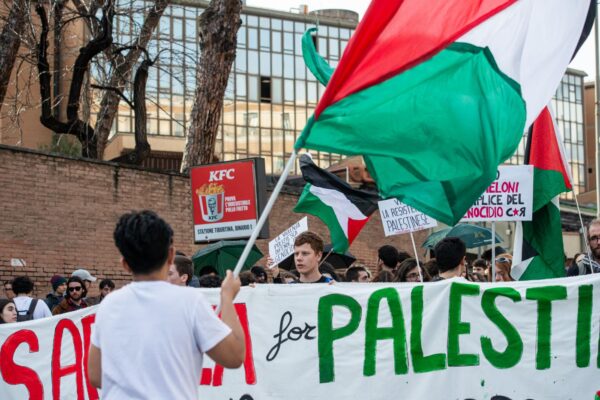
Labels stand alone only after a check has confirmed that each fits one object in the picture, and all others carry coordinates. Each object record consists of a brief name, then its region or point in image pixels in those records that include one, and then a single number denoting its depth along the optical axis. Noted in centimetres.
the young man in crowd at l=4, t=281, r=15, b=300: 1300
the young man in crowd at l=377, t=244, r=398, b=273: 1034
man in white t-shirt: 393
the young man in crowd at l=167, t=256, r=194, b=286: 711
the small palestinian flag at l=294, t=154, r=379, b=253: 1043
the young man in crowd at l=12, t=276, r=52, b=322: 1025
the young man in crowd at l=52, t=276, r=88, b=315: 1082
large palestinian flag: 566
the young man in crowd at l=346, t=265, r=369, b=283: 983
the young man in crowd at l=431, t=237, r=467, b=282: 743
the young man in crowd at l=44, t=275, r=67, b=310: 1227
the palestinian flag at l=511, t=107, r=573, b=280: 827
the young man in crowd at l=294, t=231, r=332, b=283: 782
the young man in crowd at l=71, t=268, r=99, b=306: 1168
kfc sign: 1268
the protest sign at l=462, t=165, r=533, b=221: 873
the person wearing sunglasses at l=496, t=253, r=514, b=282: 1016
